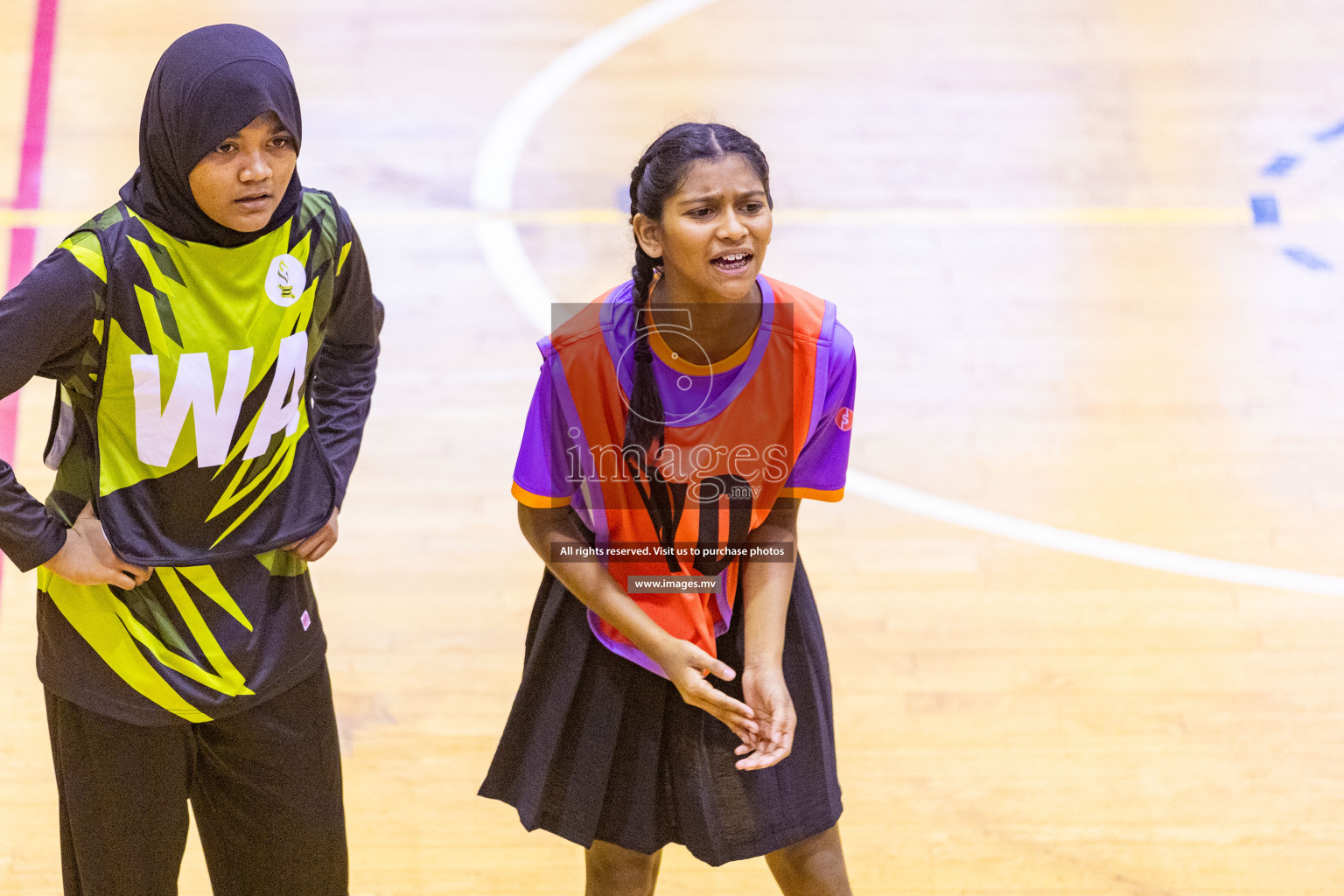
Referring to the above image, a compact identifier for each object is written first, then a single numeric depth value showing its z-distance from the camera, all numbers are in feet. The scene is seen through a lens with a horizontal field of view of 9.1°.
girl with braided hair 33.11
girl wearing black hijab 32.75
